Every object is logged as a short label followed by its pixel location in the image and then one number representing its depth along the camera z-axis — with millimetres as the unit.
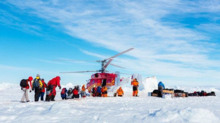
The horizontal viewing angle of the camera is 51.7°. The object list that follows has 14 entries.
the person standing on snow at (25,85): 12711
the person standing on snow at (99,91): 20109
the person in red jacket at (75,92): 17517
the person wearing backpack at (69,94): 17531
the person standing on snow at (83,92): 20608
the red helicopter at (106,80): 27484
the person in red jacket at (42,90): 13875
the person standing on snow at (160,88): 17375
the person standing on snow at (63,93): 16681
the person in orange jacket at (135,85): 17969
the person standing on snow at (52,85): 13062
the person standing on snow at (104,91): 19380
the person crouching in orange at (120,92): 20109
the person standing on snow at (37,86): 13008
